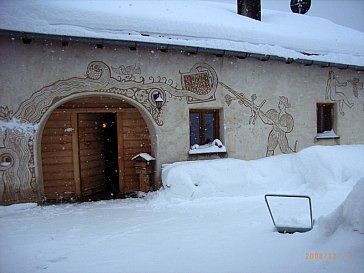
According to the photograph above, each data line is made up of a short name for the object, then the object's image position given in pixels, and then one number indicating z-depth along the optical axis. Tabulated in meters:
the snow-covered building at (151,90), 6.50
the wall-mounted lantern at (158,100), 7.39
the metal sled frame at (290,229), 3.91
